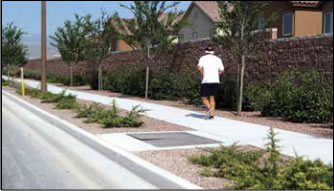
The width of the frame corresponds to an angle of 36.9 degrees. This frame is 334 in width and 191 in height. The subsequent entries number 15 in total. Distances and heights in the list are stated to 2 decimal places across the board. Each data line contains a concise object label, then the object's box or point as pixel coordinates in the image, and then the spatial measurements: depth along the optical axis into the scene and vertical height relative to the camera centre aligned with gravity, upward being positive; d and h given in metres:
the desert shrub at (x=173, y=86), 16.22 -0.59
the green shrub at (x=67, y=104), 13.96 -1.05
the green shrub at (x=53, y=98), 16.17 -1.03
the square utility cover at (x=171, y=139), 8.12 -1.20
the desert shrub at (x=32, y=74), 42.00 -0.64
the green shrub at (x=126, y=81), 19.84 -0.55
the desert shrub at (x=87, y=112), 11.75 -1.05
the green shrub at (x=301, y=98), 10.47 -0.61
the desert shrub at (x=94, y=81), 26.39 -0.71
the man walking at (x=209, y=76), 11.56 -0.16
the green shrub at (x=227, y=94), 13.66 -0.70
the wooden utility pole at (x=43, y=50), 19.72 +0.68
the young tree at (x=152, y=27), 17.70 +1.47
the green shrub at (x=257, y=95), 12.05 -0.65
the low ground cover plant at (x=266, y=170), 5.07 -1.12
